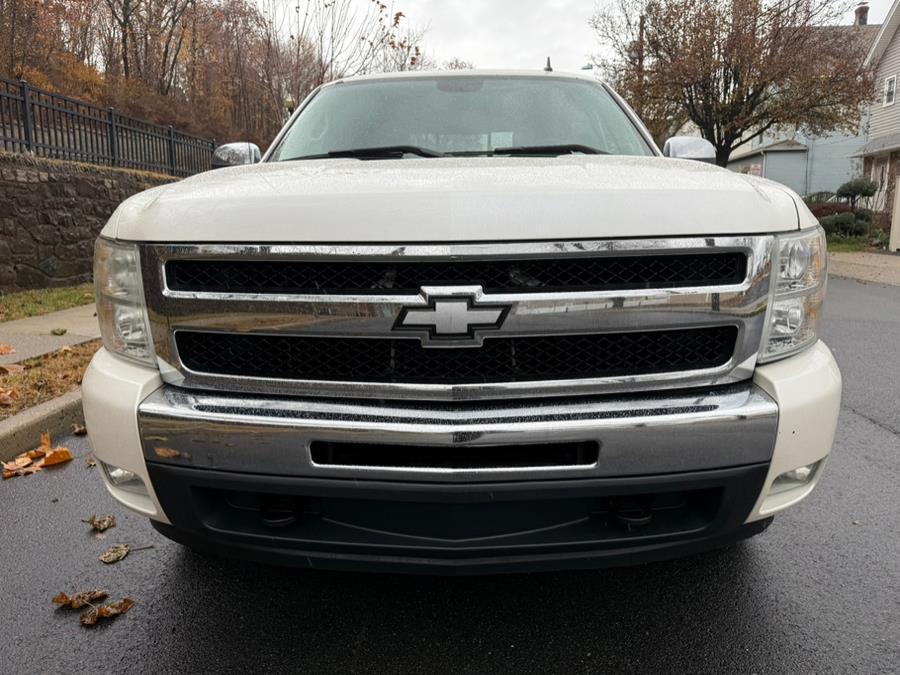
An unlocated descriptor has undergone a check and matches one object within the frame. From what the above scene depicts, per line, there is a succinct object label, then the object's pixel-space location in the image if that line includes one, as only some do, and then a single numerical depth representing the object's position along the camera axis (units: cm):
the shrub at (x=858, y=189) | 2542
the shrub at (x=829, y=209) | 2534
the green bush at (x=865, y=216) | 2359
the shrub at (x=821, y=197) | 3272
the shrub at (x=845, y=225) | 2236
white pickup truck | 165
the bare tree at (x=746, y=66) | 1969
